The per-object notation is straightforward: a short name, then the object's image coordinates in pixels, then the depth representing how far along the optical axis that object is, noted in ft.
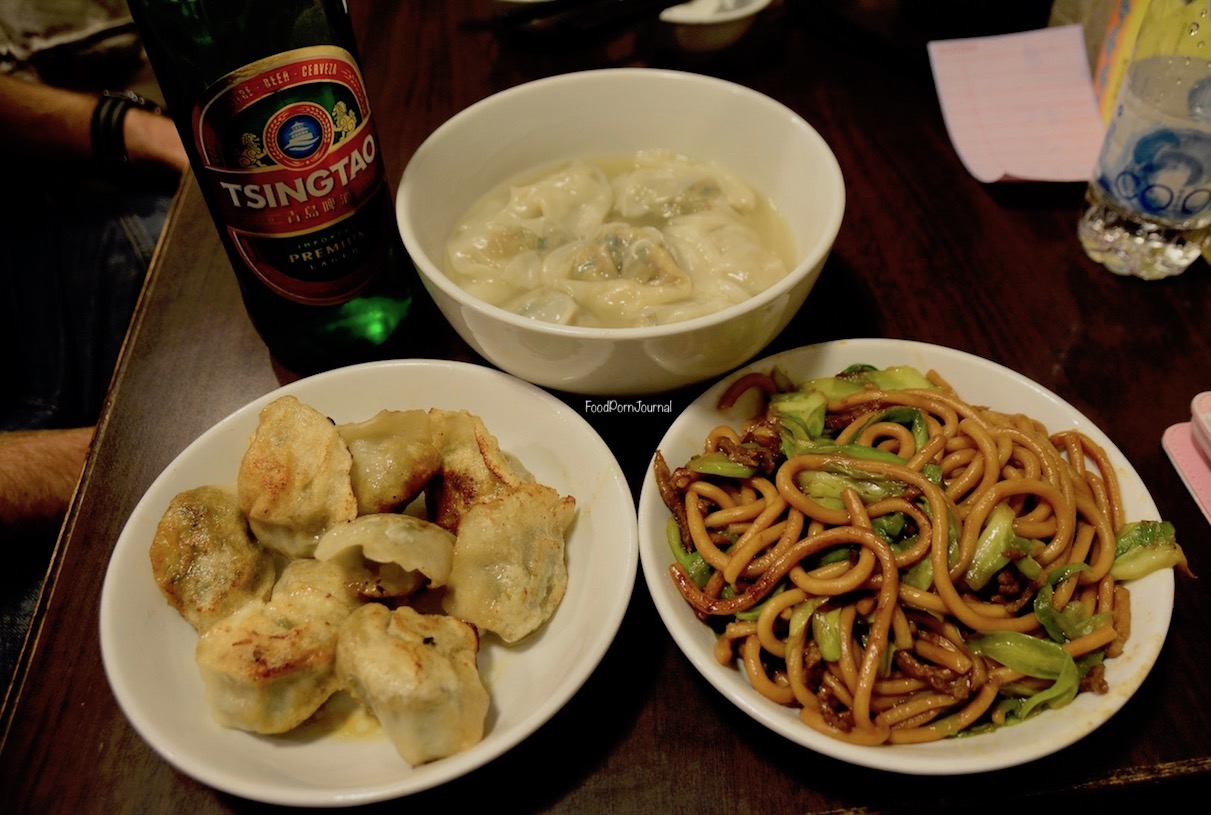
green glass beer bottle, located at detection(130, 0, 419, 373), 1.57
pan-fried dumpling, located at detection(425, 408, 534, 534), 1.64
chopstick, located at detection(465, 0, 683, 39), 2.59
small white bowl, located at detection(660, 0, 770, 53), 2.70
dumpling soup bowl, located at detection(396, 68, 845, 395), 1.62
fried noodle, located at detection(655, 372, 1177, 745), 1.45
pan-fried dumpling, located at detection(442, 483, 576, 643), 1.52
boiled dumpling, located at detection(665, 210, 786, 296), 1.87
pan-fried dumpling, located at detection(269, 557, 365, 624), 1.46
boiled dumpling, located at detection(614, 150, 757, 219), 2.04
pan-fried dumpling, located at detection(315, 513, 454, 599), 1.48
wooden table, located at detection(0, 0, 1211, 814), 1.45
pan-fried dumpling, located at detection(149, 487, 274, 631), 1.52
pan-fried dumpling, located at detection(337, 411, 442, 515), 1.59
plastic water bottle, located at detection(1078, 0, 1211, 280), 2.00
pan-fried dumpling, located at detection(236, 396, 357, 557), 1.56
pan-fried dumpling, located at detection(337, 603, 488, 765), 1.35
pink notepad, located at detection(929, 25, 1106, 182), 2.42
